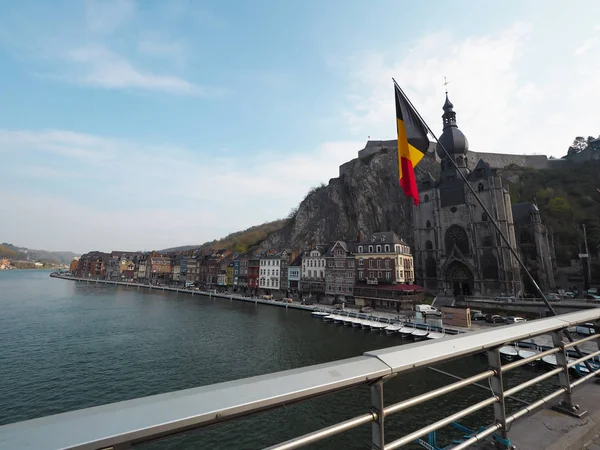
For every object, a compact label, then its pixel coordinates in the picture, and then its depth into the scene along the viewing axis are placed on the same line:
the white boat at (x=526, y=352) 25.20
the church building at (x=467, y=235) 48.97
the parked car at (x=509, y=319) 34.63
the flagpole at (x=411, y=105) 9.19
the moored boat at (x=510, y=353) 25.52
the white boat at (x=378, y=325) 36.16
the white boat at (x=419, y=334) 31.97
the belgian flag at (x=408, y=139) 9.62
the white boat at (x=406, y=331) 33.61
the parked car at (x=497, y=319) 35.43
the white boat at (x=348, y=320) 40.21
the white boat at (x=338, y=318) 41.56
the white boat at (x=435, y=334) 31.23
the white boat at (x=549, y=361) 23.59
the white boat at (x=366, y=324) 37.73
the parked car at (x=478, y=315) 38.00
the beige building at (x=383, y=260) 49.03
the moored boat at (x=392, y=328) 35.03
